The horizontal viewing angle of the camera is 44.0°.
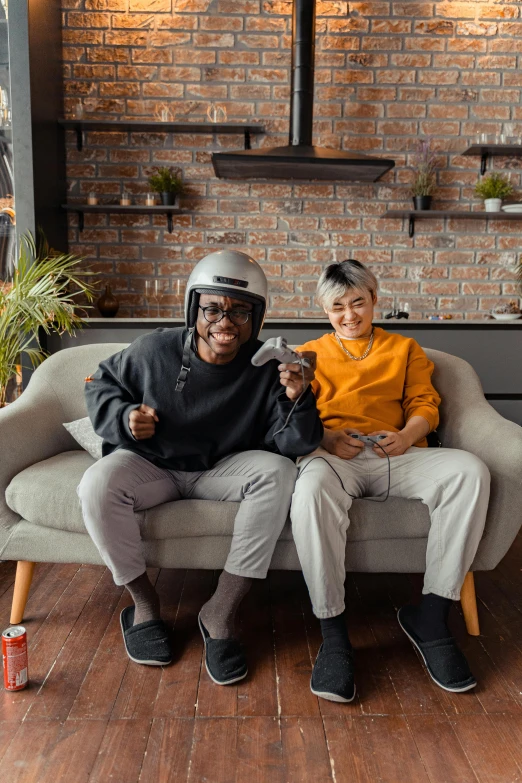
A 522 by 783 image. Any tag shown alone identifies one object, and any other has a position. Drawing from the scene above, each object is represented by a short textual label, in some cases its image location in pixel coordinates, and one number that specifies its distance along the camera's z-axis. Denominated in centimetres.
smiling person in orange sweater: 162
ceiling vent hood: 330
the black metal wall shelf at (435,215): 360
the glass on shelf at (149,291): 375
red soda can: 150
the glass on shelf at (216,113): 357
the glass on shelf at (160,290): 375
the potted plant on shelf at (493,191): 362
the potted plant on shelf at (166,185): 355
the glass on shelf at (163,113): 354
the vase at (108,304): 358
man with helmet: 166
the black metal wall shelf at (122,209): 353
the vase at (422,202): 361
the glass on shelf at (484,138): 358
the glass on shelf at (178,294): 377
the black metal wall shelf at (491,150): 355
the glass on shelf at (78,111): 350
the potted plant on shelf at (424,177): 362
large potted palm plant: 262
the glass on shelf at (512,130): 370
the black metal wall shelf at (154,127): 350
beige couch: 175
